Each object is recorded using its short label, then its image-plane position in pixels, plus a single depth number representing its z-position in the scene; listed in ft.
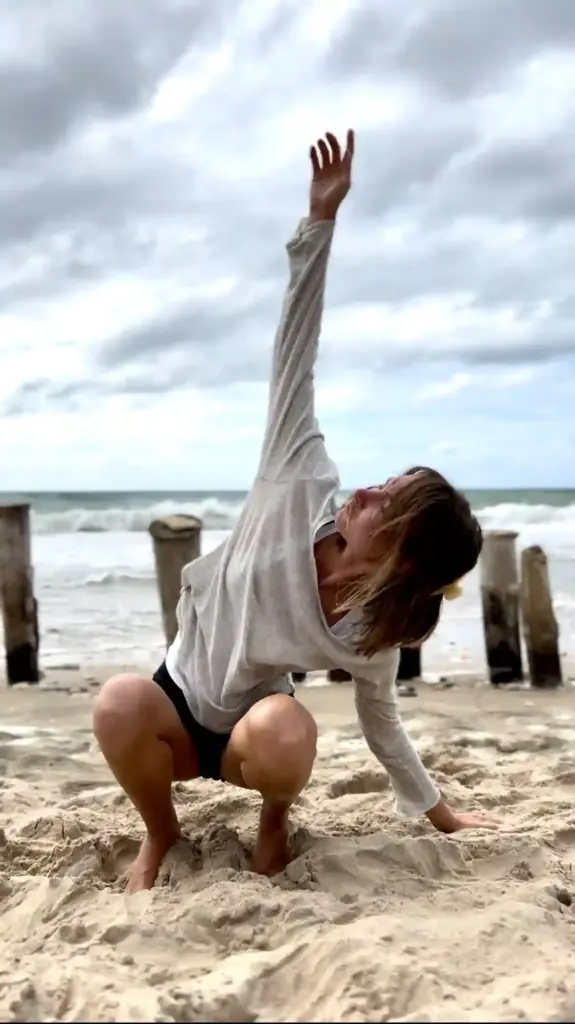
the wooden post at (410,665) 17.61
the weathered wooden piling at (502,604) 17.11
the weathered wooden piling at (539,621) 16.57
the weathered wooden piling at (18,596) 17.17
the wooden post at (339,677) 17.13
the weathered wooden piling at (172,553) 16.69
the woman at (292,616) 6.91
